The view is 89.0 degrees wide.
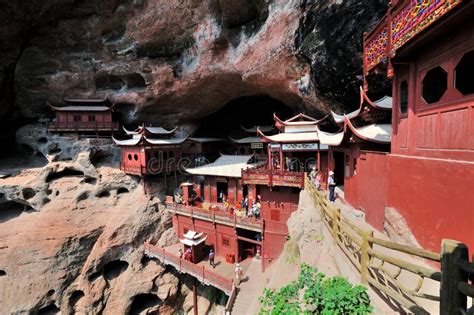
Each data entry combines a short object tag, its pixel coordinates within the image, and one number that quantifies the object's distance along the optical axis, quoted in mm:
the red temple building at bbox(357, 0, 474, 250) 4527
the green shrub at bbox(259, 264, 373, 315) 3766
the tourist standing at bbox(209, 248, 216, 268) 17797
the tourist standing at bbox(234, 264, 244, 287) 15030
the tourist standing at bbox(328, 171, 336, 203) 11547
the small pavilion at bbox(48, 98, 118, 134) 24734
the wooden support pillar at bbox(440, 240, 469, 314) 2487
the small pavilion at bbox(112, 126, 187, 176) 21511
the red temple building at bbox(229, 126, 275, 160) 27500
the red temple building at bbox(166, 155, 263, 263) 17766
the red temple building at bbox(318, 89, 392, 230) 7664
